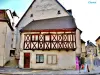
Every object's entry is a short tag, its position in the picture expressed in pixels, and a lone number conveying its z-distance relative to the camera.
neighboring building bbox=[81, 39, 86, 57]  43.06
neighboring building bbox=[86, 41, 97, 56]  58.83
